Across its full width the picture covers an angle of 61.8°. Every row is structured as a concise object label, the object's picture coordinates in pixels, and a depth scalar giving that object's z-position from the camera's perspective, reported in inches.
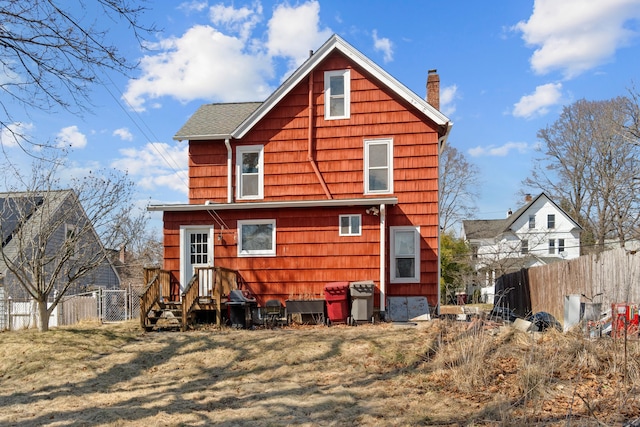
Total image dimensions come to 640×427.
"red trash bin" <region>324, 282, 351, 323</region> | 531.5
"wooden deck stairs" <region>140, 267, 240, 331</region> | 526.0
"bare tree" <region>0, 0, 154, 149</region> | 245.9
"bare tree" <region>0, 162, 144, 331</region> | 534.0
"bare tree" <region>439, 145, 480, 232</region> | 1467.4
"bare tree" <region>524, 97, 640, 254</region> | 1227.9
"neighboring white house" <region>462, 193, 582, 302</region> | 1649.9
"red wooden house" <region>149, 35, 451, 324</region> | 585.3
